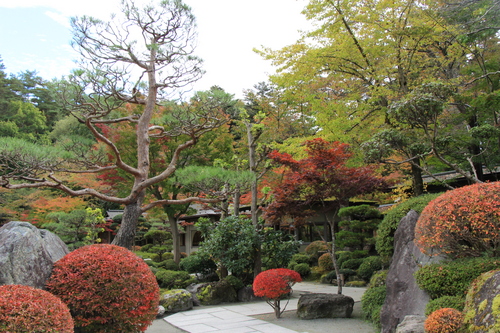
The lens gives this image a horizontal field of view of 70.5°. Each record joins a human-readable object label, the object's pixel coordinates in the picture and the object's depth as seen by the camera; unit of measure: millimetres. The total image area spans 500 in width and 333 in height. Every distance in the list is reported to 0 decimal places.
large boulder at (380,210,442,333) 5262
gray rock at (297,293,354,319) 7020
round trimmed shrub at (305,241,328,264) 16484
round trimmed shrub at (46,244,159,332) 4539
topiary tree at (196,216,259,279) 10000
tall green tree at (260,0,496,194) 8945
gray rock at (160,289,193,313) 8422
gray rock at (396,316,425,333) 4406
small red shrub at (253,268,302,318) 7008
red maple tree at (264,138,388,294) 7551
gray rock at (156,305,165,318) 7923
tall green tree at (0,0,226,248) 6504
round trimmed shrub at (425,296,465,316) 4445
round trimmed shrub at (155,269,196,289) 10742
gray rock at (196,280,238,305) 9555
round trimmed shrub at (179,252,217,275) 11766
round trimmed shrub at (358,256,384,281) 11972
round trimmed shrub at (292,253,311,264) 16062
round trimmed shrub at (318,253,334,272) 14734
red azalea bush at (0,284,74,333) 3236
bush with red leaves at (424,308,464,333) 4008
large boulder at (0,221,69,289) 4395
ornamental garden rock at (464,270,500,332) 3555
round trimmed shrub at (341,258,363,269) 13178
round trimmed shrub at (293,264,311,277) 14750
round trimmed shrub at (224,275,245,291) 9914
